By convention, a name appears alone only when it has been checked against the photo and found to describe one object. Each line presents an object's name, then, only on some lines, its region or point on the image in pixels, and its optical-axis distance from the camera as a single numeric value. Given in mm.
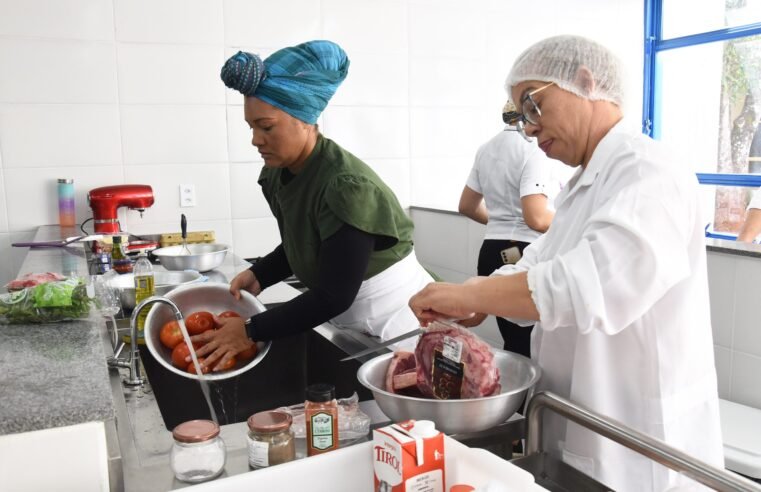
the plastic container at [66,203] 2943
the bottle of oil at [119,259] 2270
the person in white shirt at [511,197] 2672
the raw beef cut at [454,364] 1077
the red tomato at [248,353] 1475
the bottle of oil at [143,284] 1863
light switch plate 3264
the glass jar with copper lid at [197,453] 943
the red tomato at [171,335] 1438
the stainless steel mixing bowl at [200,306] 1454
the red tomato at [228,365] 1416
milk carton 845
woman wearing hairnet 998
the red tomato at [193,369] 1369
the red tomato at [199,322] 1516
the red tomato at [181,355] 1382
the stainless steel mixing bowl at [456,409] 1009
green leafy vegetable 1182
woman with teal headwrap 1479
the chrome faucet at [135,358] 1307
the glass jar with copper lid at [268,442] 982
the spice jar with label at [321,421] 1017
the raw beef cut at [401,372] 1177
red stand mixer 2900
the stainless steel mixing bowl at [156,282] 1930
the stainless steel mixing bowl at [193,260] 2471
